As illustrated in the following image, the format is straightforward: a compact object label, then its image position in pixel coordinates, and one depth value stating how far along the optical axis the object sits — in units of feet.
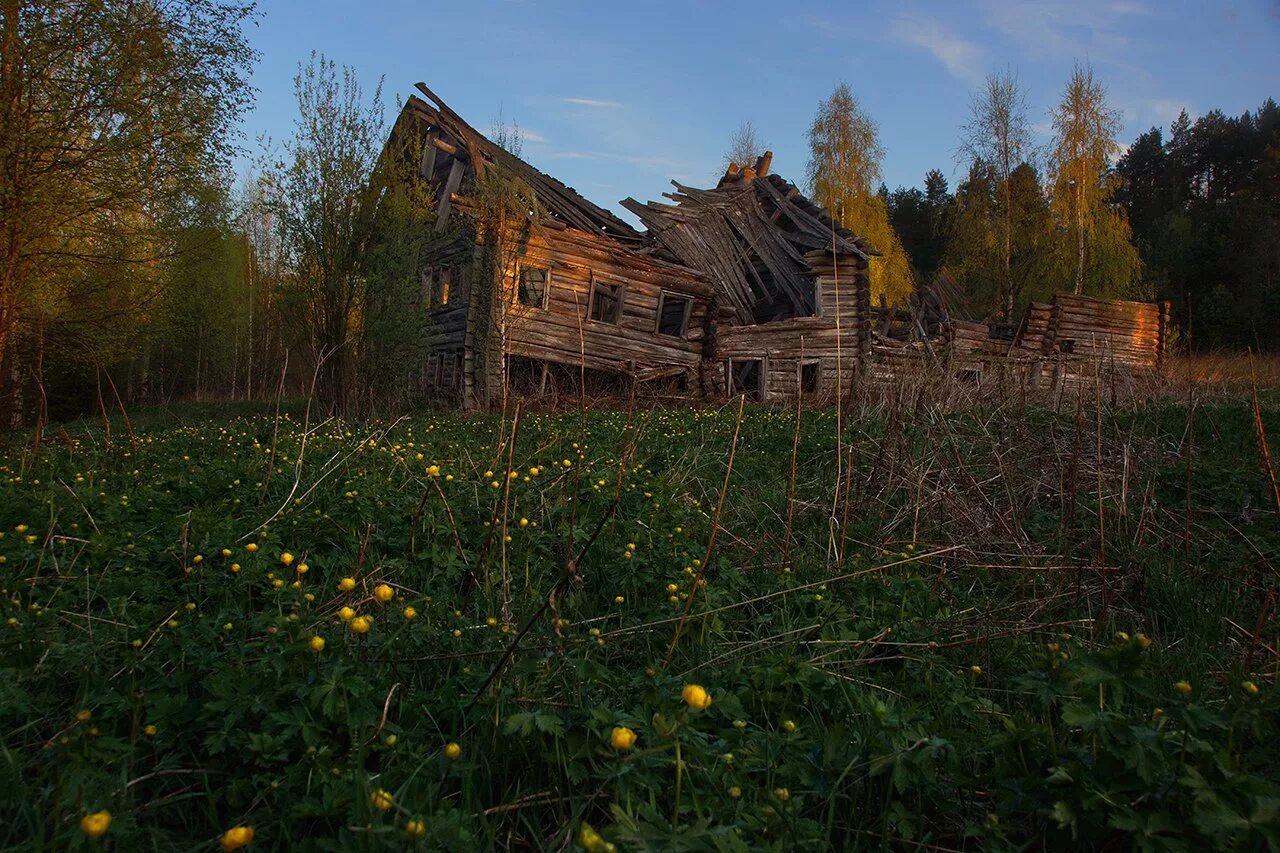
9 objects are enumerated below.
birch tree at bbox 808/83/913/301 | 97.86
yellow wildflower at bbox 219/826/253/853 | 4.16
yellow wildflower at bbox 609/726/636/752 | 4.51
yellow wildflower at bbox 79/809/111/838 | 3.98
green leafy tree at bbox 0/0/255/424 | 37.37
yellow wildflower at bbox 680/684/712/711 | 4.61
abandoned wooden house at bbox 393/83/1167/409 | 53.98
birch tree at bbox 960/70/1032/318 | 93.76
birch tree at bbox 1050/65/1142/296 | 86.79
